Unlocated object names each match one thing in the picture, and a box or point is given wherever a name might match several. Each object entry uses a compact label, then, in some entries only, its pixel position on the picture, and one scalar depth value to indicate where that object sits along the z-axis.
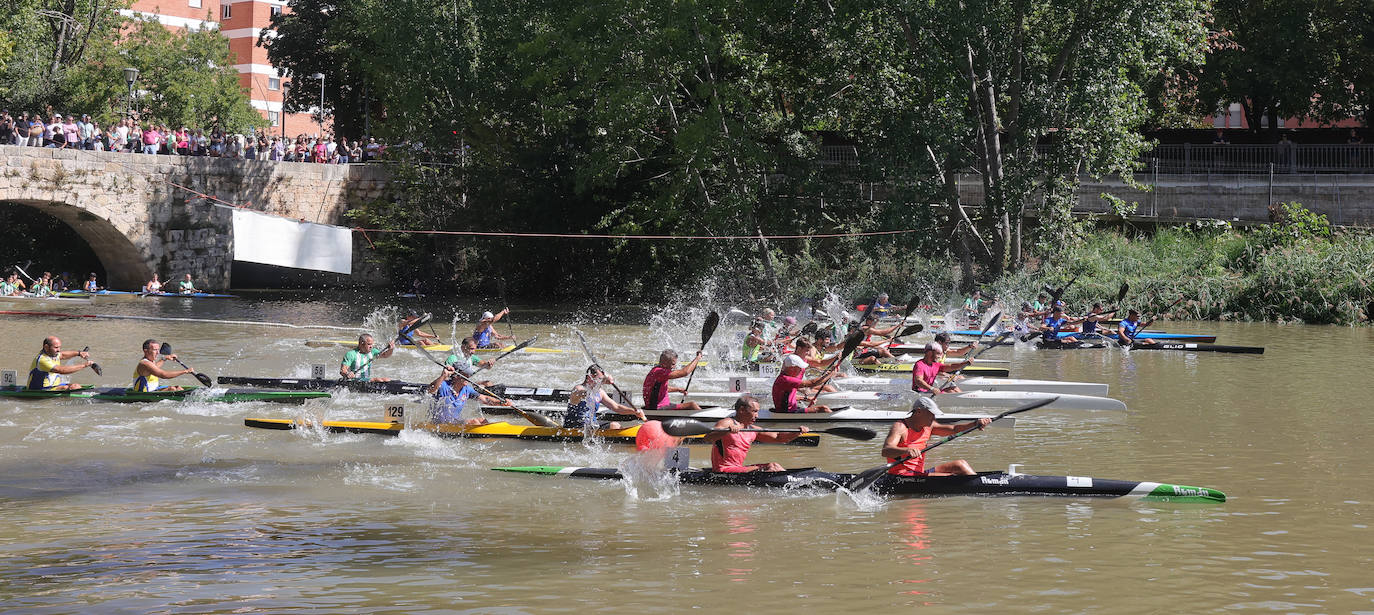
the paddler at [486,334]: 19.42
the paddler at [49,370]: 14.88
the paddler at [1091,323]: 21.98
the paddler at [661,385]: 13.25
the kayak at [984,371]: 17.58
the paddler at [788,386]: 13.32
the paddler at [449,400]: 13.00
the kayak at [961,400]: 14.42
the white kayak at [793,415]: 13.07
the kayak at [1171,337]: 21.15
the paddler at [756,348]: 17.97
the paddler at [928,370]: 14.66
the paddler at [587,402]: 12.55
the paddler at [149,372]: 14.72
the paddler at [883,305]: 22.92
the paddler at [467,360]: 13.91
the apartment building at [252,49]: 62.03
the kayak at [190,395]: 14.67
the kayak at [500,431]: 12.66
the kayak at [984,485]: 9.55
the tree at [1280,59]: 33.12
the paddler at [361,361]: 15.38
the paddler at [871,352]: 18.25
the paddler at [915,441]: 10.02
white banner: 21.97
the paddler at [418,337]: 16.58
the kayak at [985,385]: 15.46
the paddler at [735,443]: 10.44
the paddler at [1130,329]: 20.94
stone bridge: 30.36
